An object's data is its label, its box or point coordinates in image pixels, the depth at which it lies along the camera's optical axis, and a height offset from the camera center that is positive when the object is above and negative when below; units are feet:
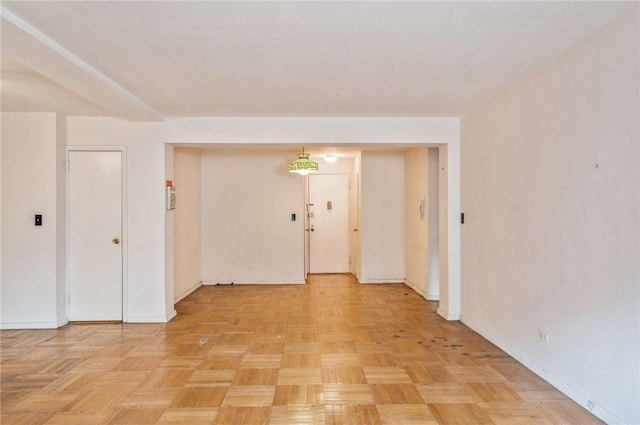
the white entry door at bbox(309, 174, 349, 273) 24.50 -1.09
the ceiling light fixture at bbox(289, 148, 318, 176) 18.54 +2.25
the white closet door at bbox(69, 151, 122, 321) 14.38 -1.05
